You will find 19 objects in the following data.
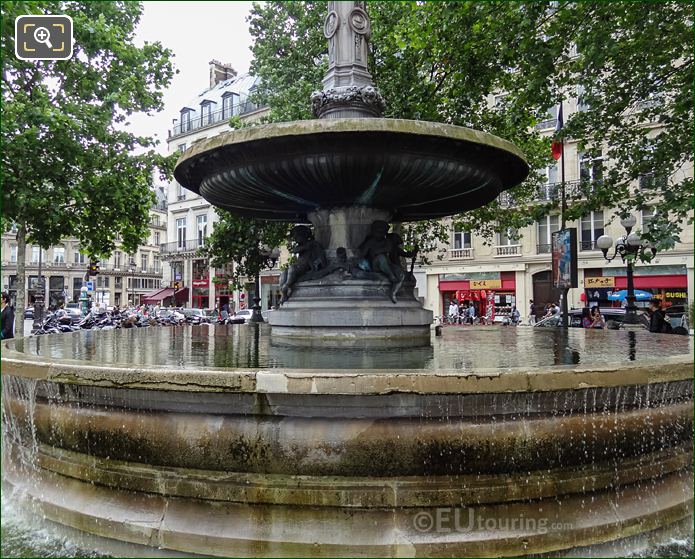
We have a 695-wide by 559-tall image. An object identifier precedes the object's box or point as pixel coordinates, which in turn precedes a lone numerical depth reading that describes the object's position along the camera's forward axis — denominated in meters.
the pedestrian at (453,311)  31.94
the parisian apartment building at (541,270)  28.33
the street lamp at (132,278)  70.62
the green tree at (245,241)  17.73
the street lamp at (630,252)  12.56
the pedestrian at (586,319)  15.82
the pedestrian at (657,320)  11.39
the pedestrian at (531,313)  29.65
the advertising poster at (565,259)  11.91
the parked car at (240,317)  27.11
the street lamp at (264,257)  17.11
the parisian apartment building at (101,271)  60.41
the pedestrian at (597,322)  14.63
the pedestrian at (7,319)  10.27
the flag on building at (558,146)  14.85
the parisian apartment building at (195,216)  46.81
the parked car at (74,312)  23.73
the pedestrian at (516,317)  29.34
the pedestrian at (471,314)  31.13
